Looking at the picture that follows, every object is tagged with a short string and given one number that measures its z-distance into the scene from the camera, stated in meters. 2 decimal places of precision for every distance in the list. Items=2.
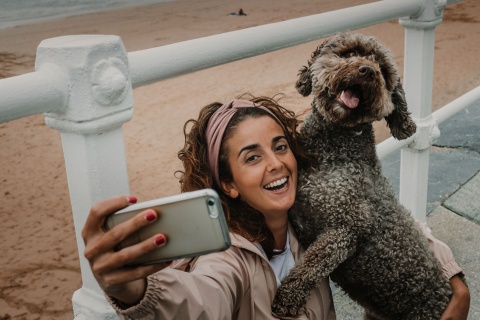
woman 1.46
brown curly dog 1.87
